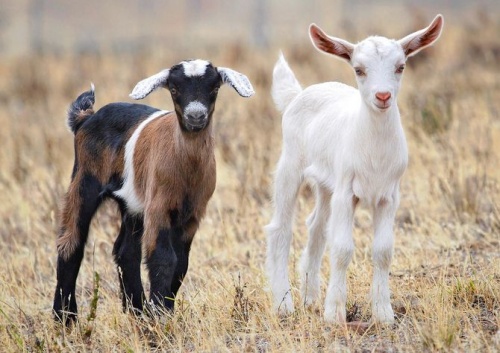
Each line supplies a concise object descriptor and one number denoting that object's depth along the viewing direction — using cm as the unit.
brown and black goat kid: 1234
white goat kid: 1162
